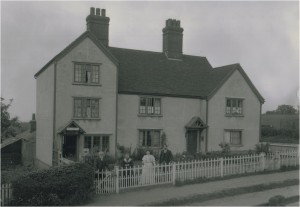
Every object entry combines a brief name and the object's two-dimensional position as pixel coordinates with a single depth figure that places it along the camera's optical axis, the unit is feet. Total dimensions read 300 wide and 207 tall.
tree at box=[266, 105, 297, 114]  395.79
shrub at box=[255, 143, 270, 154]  83.98
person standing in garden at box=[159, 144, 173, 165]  57.16
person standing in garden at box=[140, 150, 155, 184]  52.36
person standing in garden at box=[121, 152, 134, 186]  50.70
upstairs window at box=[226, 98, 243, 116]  99.09
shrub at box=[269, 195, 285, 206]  41.51
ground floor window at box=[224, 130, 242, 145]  99.25
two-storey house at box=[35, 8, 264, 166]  78.28
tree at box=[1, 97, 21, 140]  80.59
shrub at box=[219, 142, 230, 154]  90.17
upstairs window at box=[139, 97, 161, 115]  89.61
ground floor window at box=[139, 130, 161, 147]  89.61
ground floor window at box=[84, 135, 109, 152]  80.60
